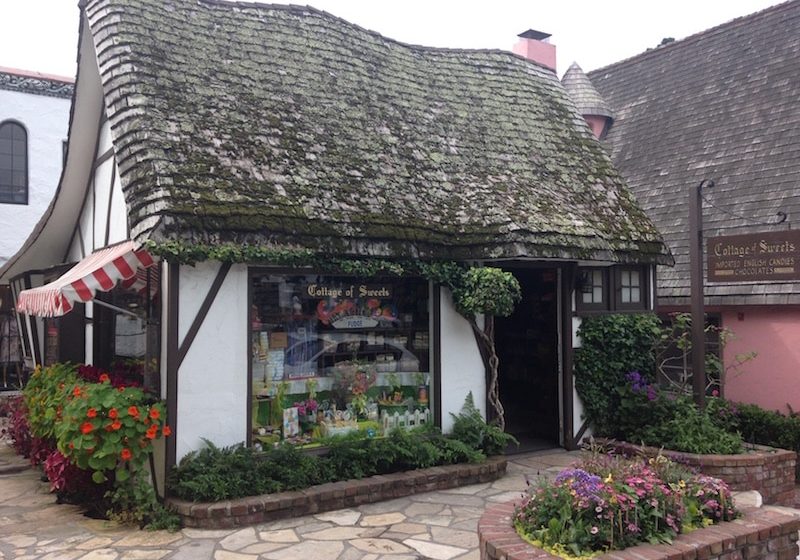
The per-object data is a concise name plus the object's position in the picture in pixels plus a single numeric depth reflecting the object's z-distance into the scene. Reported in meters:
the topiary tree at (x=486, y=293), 7.85
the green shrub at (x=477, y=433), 8.24
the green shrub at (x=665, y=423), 8.56
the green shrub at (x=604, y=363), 9.64
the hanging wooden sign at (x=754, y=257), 9.27
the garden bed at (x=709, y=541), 4.59
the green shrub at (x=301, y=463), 6.51
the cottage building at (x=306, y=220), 6.93
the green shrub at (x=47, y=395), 7.45
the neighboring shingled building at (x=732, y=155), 10.84
